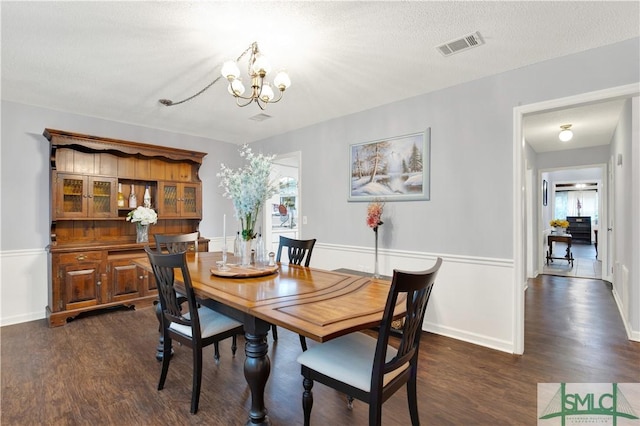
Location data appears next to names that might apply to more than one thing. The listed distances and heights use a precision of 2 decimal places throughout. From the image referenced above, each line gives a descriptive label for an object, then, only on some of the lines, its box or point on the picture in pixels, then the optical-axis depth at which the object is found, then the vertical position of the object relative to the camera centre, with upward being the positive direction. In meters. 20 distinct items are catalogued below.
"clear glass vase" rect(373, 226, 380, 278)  3.62 -0.58
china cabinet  3.66 -0.03
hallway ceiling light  4.65 +1.17
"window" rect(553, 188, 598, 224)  13.48 +0.41
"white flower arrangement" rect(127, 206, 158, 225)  4.15 -0.04
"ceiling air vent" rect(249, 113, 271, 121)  4.22 +1.27
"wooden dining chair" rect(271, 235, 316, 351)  2.87 -0.33
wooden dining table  1.33 -0.44
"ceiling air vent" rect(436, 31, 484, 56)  2.33 +1.26
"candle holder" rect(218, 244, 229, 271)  2.39 -0.40
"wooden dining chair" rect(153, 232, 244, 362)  3.03 -0.29
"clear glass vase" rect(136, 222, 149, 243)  4.27 -0.25
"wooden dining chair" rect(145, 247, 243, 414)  1.93 -0.74
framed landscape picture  3.46 +0.50
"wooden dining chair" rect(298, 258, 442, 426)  1.38 -0.73
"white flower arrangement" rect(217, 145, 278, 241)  2.31 +0.18
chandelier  2.13 +0.94
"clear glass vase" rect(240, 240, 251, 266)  2.47 -0.30
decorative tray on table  2.17 -0.41
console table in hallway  7.14 -0.63
